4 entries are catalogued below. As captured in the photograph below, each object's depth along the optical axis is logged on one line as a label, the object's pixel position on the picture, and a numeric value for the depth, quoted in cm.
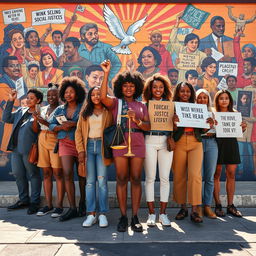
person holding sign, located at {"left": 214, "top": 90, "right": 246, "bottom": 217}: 455
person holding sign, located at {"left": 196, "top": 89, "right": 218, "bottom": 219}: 445
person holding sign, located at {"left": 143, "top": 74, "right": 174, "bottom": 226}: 405
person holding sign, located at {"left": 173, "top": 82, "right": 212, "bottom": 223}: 420
